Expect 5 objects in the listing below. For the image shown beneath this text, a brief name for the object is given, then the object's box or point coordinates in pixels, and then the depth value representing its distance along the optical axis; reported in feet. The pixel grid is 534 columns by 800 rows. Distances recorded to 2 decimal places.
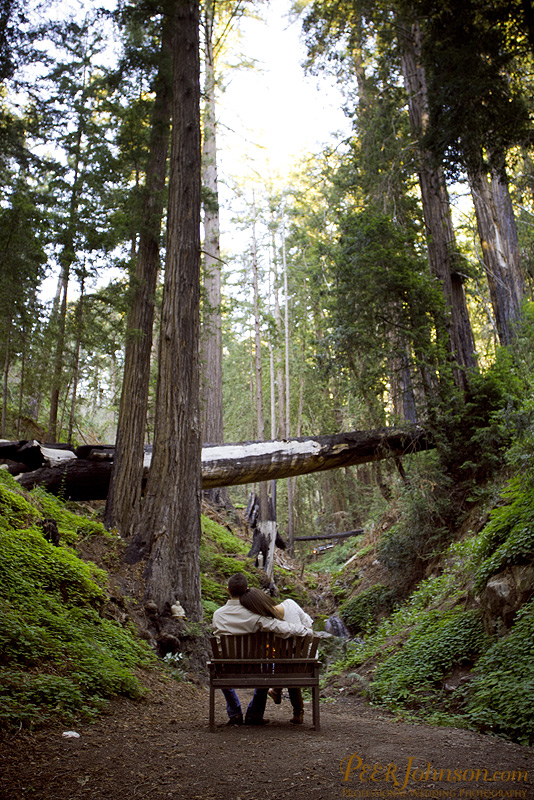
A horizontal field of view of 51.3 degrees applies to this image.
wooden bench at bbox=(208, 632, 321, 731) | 15.71
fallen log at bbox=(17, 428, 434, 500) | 35.94
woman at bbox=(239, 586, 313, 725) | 16.10
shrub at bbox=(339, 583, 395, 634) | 34.76
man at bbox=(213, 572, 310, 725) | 16.02
